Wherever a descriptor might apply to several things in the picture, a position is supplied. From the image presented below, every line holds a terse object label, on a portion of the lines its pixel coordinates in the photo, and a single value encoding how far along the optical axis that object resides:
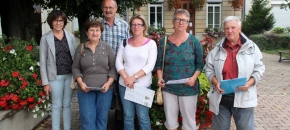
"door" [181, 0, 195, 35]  22.72
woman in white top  3.55
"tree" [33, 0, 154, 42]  5.91
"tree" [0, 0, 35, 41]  5.85
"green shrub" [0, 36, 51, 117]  3.97
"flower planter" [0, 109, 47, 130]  3.98
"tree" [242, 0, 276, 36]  22.42
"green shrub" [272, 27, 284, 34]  23.44
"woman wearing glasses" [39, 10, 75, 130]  3.70
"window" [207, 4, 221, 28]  23.06
